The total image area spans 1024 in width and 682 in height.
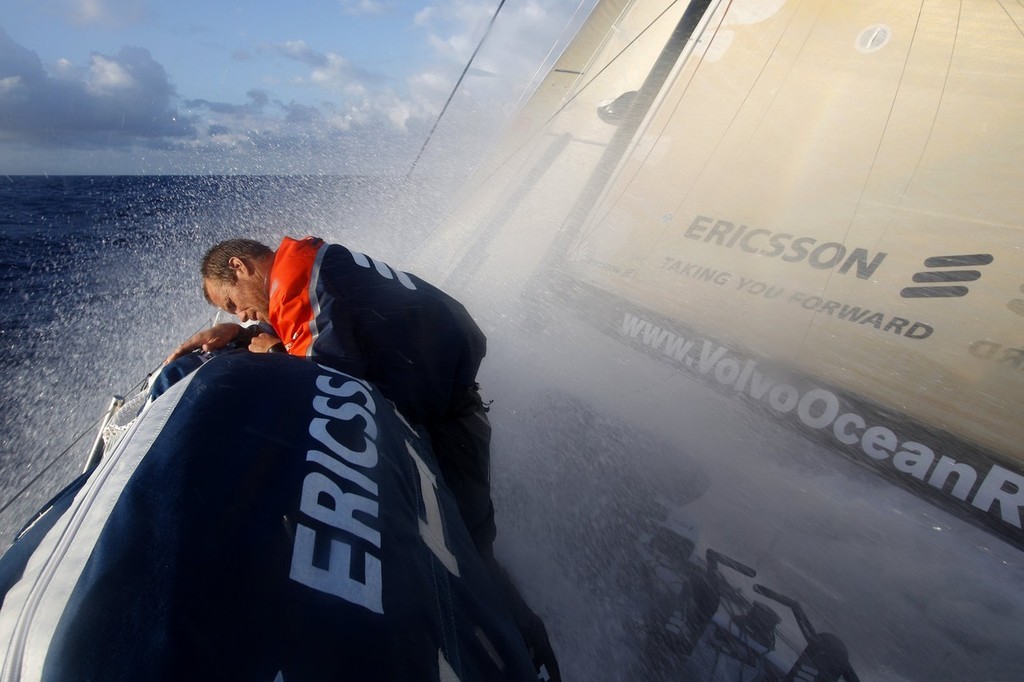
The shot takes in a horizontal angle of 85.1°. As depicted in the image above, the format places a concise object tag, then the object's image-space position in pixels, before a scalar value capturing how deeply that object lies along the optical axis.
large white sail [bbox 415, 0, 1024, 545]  2.07
